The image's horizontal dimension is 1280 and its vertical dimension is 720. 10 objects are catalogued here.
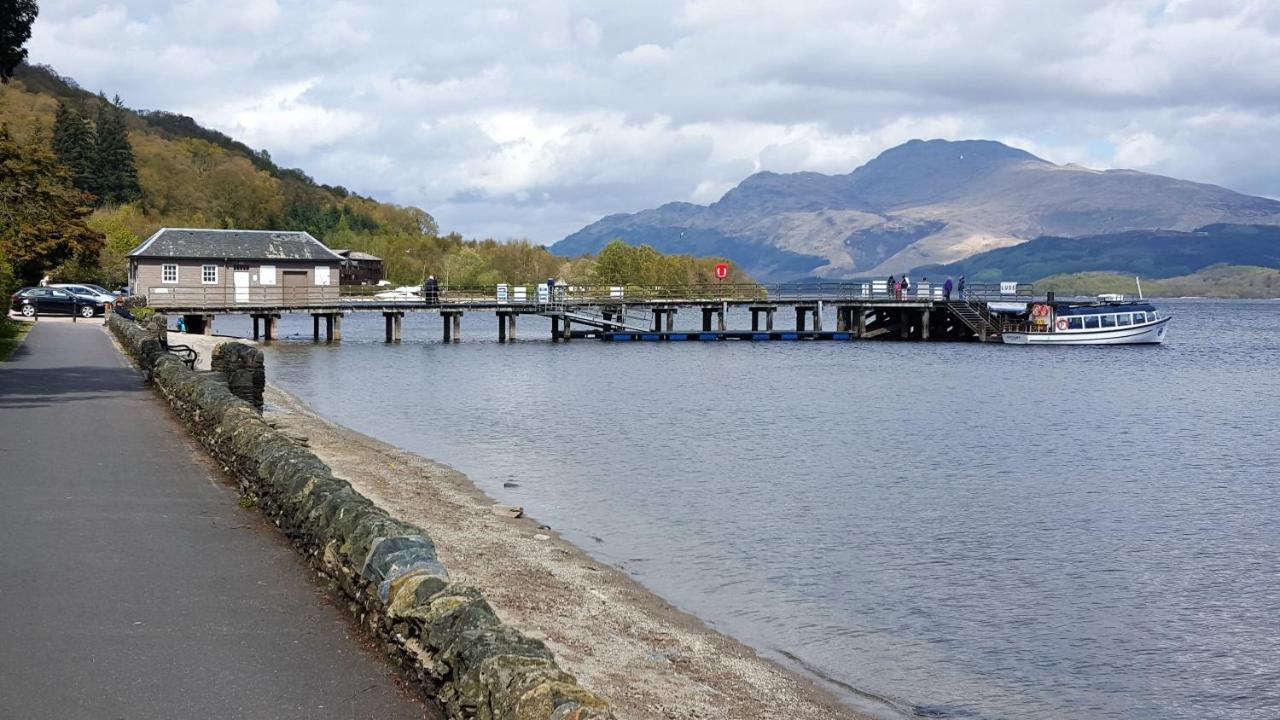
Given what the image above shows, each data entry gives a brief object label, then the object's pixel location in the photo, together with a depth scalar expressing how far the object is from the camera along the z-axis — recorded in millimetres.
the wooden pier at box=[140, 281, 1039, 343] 84250
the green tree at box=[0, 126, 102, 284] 55906
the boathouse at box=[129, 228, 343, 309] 79812
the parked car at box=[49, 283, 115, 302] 72875
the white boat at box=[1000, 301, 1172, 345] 89625
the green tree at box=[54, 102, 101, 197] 126188
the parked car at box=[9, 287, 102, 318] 68062
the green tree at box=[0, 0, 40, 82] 27312
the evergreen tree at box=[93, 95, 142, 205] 136750
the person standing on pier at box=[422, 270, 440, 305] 87812
